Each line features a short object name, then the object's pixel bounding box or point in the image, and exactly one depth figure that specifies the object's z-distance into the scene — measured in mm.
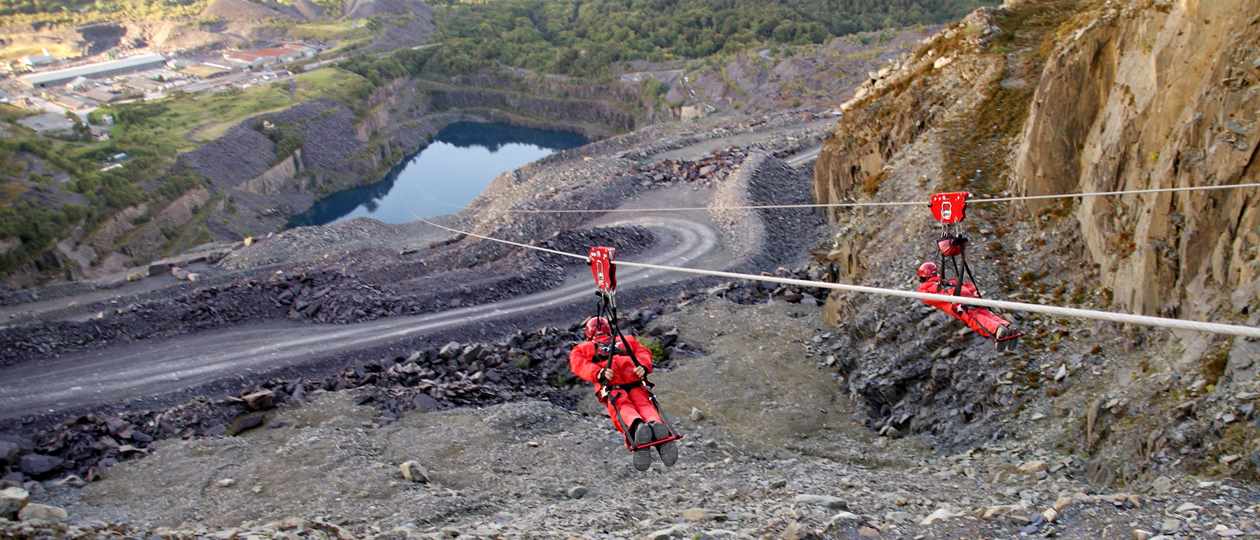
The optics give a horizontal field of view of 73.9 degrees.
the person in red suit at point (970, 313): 13023
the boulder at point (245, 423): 20922
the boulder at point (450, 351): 24828
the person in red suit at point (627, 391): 10055
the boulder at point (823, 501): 10617
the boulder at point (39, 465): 19766
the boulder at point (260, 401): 21562
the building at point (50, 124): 59525
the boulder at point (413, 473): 15555
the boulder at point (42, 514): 13797
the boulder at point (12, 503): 13477
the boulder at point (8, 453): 20125
